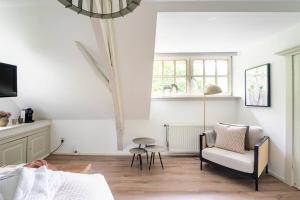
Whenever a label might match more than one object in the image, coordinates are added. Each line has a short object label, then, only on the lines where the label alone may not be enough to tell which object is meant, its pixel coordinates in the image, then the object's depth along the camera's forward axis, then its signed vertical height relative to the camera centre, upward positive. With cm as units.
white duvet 95 -47
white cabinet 262 -67
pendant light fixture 73 +38
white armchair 252 -78
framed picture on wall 295 +29
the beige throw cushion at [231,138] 293 -56
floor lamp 328 +23
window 402 +63
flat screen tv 264 +32
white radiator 379 -71
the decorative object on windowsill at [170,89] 398 +29
